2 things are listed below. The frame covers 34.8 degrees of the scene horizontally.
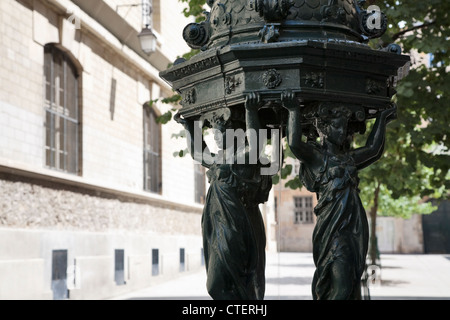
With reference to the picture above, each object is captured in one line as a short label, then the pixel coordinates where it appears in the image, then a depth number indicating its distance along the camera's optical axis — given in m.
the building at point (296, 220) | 56.06
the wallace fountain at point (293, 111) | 4.73
